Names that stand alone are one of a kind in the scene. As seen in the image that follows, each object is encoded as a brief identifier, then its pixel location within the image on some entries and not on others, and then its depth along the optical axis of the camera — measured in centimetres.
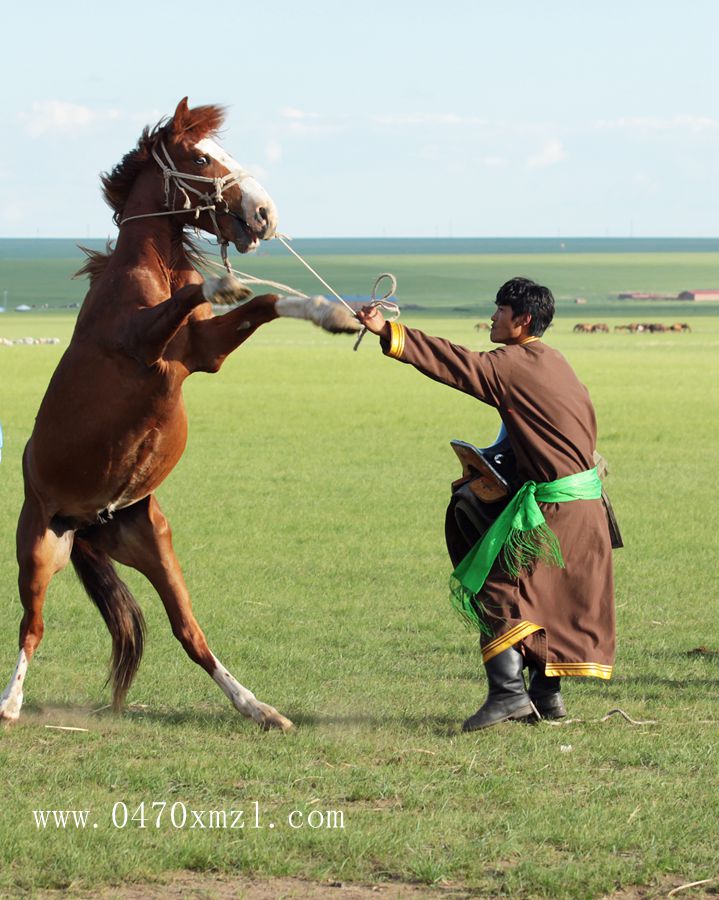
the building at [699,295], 14984
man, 1113
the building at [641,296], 15725
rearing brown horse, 1088
